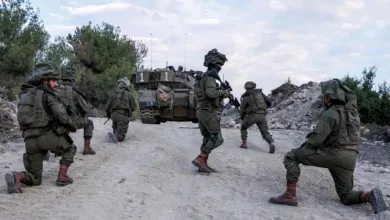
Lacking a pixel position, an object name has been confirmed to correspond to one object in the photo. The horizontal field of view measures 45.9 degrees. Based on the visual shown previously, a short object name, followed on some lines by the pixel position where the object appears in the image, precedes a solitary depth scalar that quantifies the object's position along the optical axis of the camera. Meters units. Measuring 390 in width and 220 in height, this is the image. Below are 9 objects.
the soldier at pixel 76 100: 8.84
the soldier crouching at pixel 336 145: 6.20
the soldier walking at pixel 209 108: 8.14
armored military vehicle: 18.16
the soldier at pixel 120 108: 12.05
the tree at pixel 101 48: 34.31
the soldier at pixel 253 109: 11.70
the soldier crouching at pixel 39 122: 6.30
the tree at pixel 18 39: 26.14
